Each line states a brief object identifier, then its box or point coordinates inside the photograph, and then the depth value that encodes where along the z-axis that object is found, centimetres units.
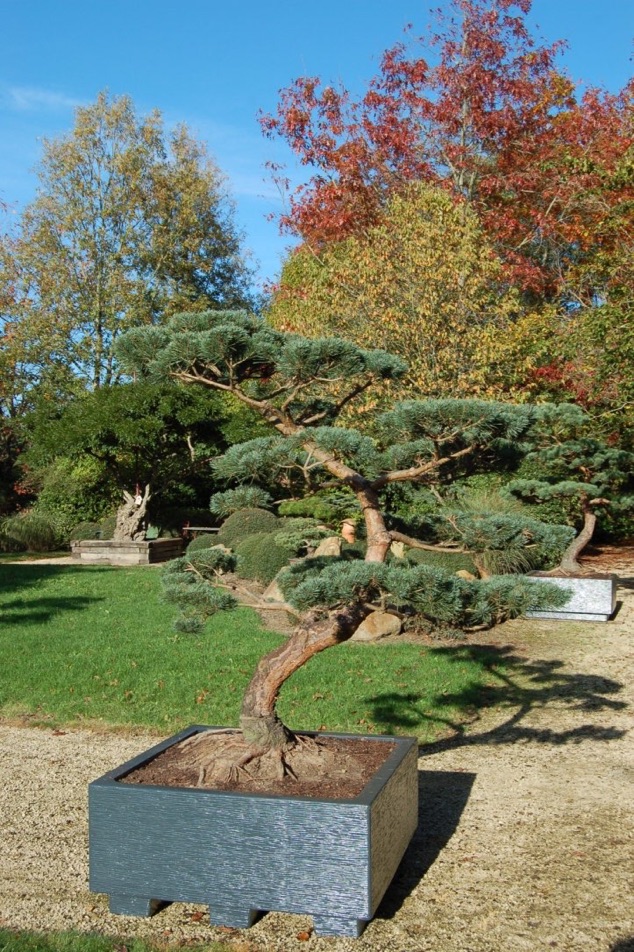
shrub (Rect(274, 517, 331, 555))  1067
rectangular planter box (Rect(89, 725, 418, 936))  300
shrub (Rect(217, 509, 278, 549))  1319
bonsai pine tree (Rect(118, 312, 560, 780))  365
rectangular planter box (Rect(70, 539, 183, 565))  1467
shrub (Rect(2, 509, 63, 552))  1752
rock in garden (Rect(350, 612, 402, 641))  845
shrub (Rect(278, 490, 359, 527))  1341
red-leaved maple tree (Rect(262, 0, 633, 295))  1728
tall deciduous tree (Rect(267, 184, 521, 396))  1221
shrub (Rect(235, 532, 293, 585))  1091
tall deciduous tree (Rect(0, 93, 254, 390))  2303
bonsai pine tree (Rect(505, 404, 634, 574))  975
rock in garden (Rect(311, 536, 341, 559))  966
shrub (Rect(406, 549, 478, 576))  1005
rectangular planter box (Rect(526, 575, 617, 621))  904
